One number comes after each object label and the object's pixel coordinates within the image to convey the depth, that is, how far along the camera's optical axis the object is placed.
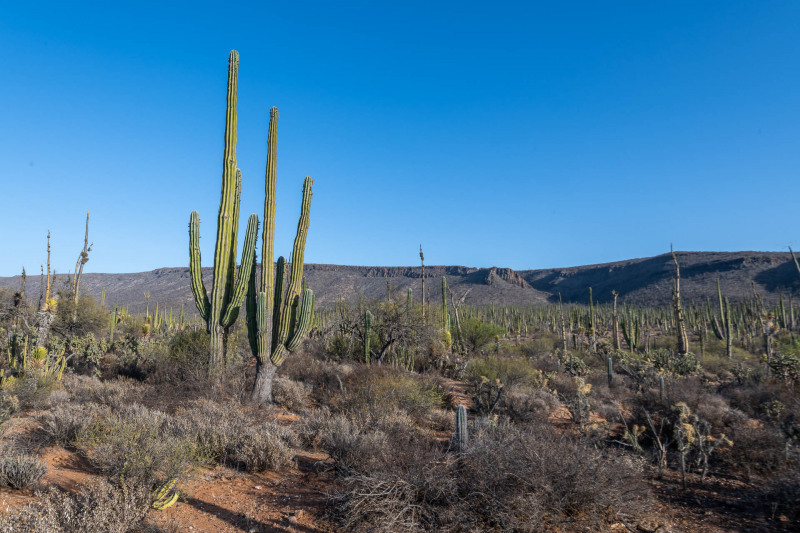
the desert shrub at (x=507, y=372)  13.01
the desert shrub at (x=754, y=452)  6.79
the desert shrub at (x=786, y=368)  12.34
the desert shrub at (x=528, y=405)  9.88
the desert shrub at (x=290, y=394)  10.65
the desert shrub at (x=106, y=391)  8.94
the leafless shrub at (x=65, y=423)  6.82
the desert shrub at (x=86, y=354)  13.04
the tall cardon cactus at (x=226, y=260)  10.45
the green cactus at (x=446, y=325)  17.63
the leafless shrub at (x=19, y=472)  4.86
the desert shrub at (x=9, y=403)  7.85
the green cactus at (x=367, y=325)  14.78
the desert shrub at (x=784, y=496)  5.02
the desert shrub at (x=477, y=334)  21.03
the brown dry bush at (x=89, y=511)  3.49
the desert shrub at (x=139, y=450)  5.12
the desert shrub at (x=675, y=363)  15.38
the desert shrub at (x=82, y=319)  19.14
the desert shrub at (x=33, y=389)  9.02
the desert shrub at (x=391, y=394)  9.23
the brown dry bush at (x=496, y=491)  4.33
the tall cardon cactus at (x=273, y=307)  10.48
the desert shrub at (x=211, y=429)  6.43
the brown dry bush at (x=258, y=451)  6.30
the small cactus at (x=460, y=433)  5.53
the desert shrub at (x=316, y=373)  11.84
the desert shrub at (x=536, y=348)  22.00
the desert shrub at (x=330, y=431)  6.49
